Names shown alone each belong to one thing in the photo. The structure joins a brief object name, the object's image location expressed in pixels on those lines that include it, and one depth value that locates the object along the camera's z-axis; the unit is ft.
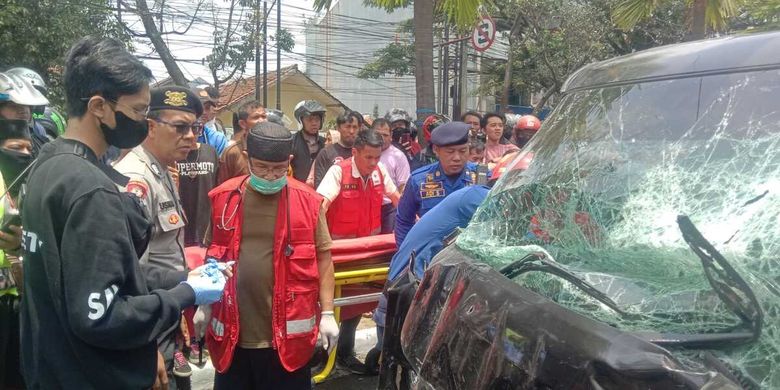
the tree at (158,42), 54.44
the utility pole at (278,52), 80.53
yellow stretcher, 12.96
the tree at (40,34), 33.68
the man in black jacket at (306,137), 21.12
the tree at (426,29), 26.04
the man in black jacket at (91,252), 5.99
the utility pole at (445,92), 75.40
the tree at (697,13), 27.20
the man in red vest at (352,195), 15.99
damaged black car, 4.72
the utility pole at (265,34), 77.20
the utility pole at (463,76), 66.18
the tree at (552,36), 69.10
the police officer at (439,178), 13.69
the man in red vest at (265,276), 9.71
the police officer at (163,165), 9.52
